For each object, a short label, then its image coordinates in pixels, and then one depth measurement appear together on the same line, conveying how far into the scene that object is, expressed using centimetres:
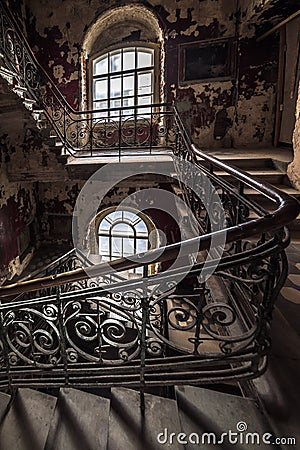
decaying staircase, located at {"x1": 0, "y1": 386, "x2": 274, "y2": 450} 123
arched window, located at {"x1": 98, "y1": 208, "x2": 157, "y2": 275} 594
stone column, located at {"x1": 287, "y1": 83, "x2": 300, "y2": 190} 291
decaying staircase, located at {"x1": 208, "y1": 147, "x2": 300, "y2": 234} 285
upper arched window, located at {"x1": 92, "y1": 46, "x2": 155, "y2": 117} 581
